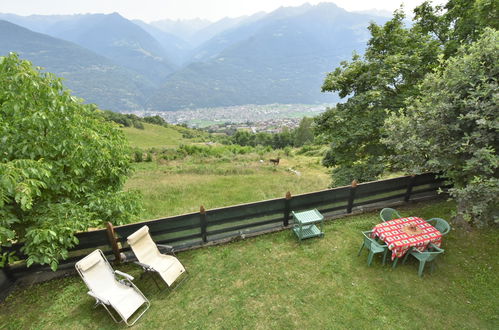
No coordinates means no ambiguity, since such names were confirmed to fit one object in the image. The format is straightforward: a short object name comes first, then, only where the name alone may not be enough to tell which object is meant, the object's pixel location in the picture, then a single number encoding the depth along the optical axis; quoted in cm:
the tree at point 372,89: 1008
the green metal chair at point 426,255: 594
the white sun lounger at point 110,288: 531
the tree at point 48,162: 461
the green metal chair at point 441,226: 664
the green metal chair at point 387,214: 751
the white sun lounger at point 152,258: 603
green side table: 754
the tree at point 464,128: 541
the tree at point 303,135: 6175
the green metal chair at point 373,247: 630
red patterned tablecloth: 615
